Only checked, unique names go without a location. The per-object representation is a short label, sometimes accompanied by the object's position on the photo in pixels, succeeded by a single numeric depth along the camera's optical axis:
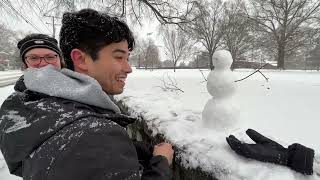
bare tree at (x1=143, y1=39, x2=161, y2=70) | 26.80
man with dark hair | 0.54
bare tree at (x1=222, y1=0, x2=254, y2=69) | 13.55
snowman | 1.50
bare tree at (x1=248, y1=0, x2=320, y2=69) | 16.26
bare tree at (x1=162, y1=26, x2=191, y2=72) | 23.87
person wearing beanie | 1.59
